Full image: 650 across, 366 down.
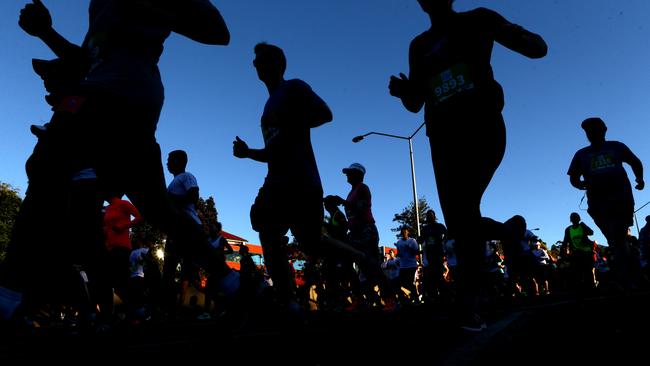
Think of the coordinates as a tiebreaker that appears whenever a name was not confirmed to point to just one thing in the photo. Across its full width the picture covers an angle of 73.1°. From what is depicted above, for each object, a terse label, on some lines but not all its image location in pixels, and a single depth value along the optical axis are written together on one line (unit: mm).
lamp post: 21114
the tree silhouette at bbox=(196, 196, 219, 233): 61875
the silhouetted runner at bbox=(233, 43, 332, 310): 3488
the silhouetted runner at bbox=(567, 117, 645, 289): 5258
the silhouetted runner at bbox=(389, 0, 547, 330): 2570
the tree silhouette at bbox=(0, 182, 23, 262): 42178
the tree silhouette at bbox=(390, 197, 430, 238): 41438
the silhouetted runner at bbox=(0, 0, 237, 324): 1770
